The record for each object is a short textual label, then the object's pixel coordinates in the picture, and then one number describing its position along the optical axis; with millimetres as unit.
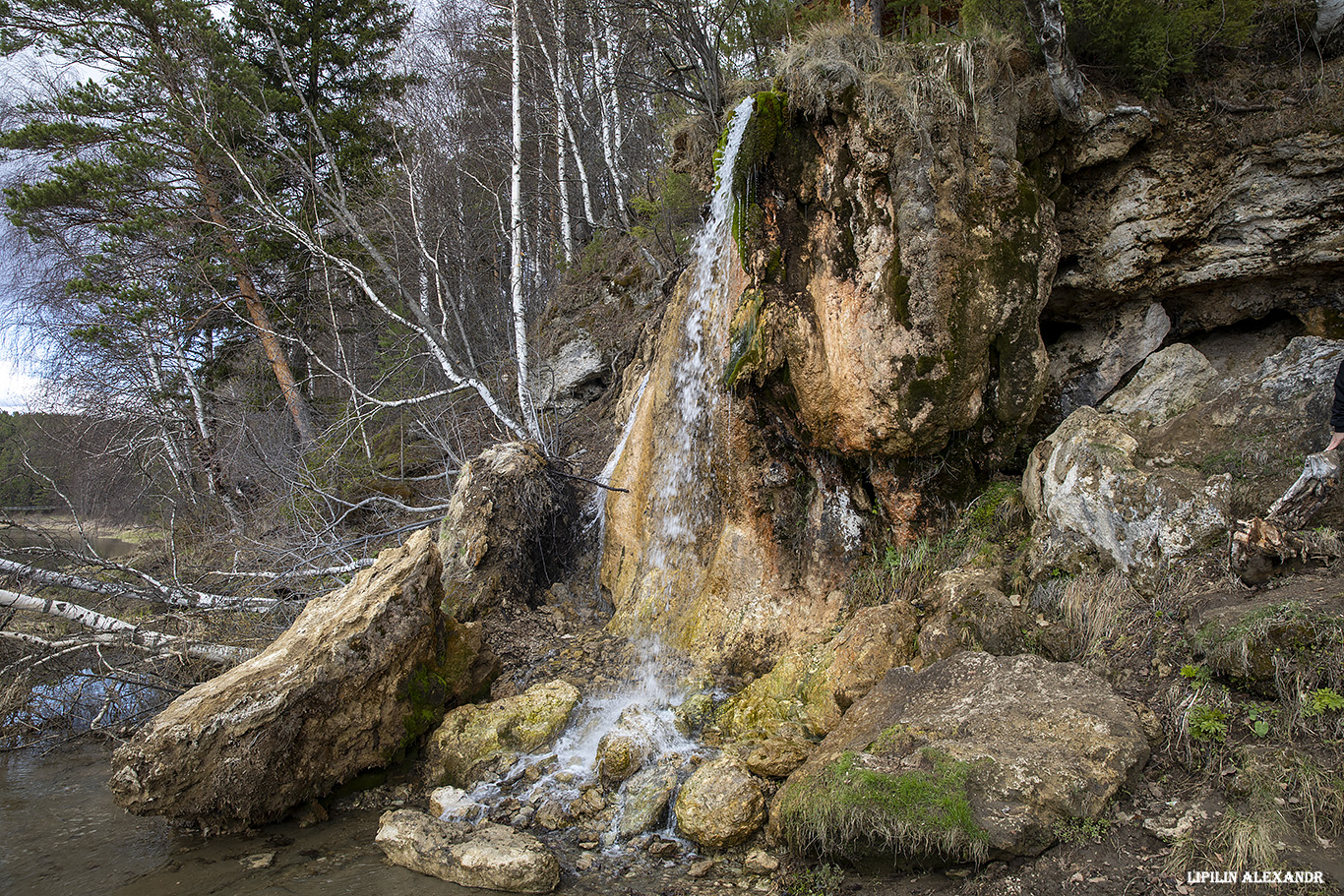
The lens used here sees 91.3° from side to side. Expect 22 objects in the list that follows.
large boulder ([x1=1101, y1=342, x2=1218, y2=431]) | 5332
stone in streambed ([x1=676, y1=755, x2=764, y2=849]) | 4105
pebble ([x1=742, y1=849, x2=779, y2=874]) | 3863
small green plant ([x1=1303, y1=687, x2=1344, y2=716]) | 3131
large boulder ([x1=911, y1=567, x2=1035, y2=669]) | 4539
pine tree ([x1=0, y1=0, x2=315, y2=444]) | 9828
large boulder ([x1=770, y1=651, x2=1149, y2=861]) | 3324
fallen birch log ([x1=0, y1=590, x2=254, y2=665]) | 6402
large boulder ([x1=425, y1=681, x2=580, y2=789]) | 5199
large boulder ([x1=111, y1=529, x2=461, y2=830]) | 4523
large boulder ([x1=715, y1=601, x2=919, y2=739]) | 4836
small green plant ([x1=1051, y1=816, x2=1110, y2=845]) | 3234
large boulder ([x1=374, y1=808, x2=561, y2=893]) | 3867
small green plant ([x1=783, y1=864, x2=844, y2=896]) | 3545
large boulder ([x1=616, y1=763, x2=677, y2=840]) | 4379
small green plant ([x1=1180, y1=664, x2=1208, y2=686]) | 3631
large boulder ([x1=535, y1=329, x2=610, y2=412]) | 11344
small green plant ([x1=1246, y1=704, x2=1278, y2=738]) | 3244
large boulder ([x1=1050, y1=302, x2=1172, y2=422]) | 5848
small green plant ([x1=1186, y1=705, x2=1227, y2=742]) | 3375
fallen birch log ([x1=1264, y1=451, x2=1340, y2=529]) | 3920
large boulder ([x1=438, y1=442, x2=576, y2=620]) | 7309
